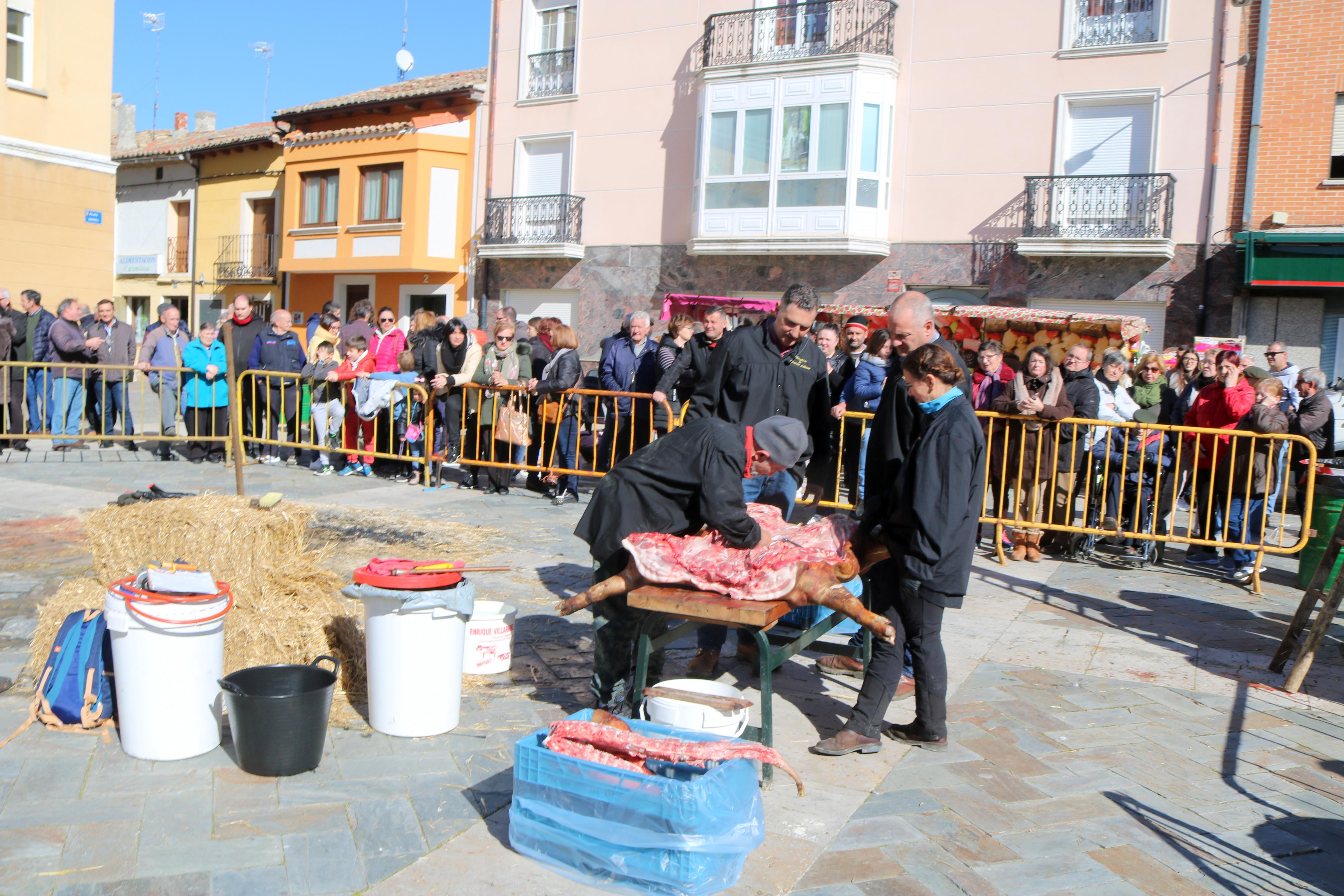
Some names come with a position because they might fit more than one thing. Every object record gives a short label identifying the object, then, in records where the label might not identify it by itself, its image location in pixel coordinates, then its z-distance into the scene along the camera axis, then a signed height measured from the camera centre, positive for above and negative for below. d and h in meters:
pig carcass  4.26 -0.83
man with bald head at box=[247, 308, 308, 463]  12.52 -0.29
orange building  25.97 +3.97
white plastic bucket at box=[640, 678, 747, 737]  3.98 -1.32
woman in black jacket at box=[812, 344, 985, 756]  4.47 -0.71
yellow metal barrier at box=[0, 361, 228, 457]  12.44 -0.86
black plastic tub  3.93 -1.44
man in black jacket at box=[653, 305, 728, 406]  9.56 +0.21
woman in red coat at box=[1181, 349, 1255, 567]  8.86 -0.17
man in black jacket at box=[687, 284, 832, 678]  5.72 -0.04
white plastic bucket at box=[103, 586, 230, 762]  4.10 -1.32
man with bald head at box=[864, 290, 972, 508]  5.11 -0.16
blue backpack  4.36 -1.44
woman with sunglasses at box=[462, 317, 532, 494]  11.08 -0.39
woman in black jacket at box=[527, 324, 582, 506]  10.73 -0.57
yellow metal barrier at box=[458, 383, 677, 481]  10.55 -0.71
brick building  16.48 +3.53
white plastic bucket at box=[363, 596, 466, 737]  4.40 -1.32
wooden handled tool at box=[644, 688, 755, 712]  4.02 -1.28
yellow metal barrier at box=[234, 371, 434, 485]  11.59 -0.88
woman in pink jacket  12.16 +0.04
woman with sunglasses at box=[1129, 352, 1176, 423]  10.44 +0.06
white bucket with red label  5.28 -1.43
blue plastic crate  3.19 -1.44
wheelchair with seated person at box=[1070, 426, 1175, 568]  8.89 -0.89
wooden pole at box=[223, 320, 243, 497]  6.91 -0.50
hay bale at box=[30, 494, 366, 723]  4.70 -1.18
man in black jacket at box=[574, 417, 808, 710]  4.39 -0.57
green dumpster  7.28 -0.82
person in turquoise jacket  12.40 -0.58
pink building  17.97 +4.34
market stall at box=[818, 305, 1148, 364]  15.48 +0.88
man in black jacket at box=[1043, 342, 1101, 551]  8.90 -0.23
